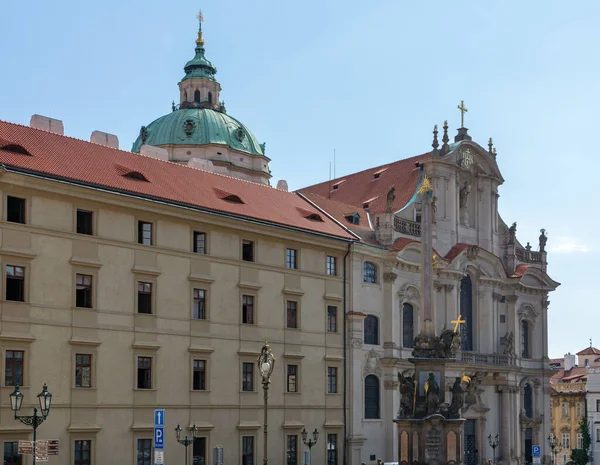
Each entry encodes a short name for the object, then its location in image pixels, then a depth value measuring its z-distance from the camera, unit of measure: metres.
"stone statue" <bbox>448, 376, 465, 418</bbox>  47.19
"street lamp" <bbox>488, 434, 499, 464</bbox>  69.38
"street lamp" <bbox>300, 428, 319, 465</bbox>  51.70
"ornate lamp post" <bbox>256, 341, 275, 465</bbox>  36.41
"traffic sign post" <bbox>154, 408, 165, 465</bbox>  35.31
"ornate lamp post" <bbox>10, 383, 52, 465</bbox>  30.58
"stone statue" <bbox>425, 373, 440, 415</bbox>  46.50
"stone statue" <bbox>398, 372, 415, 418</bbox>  47.00
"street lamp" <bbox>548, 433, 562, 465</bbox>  71.69
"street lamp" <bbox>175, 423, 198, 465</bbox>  46.21
